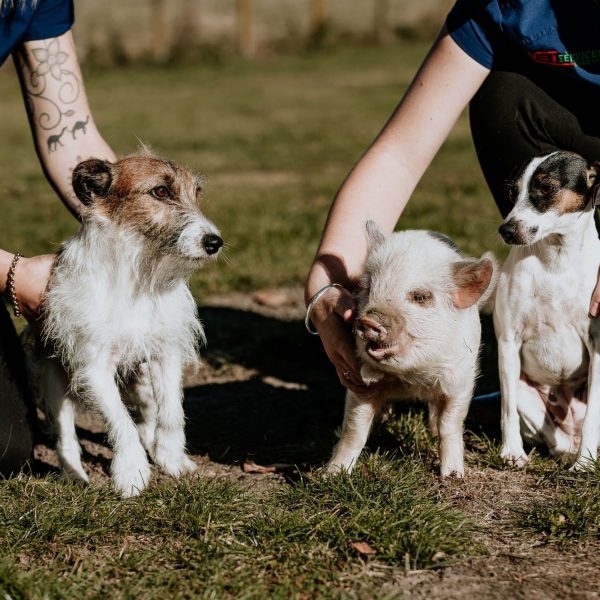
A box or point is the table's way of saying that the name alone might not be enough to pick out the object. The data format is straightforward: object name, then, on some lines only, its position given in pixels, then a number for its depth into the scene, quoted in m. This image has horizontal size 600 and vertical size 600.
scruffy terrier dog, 3.93
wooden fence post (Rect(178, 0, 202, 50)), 27.39
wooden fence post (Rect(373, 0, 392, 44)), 29.28
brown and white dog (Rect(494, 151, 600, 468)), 4.02
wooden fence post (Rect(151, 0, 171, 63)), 27.00
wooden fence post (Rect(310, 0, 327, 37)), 28.95
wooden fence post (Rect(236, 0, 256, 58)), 27.59
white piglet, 3.38
